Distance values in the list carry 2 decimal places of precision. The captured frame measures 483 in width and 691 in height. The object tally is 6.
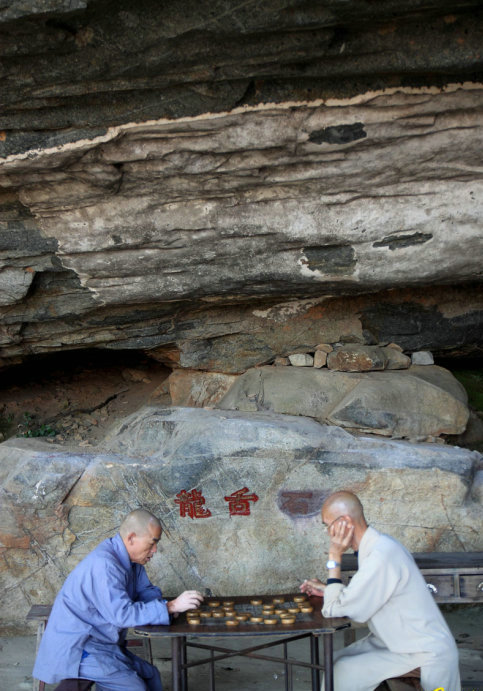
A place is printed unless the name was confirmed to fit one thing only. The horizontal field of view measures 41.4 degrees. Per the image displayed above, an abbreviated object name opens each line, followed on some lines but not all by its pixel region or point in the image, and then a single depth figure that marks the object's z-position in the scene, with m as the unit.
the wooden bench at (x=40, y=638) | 3.19
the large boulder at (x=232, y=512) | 4.44
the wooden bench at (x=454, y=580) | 3.54
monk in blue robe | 2.78
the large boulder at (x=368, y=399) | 5.00
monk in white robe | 2.65
